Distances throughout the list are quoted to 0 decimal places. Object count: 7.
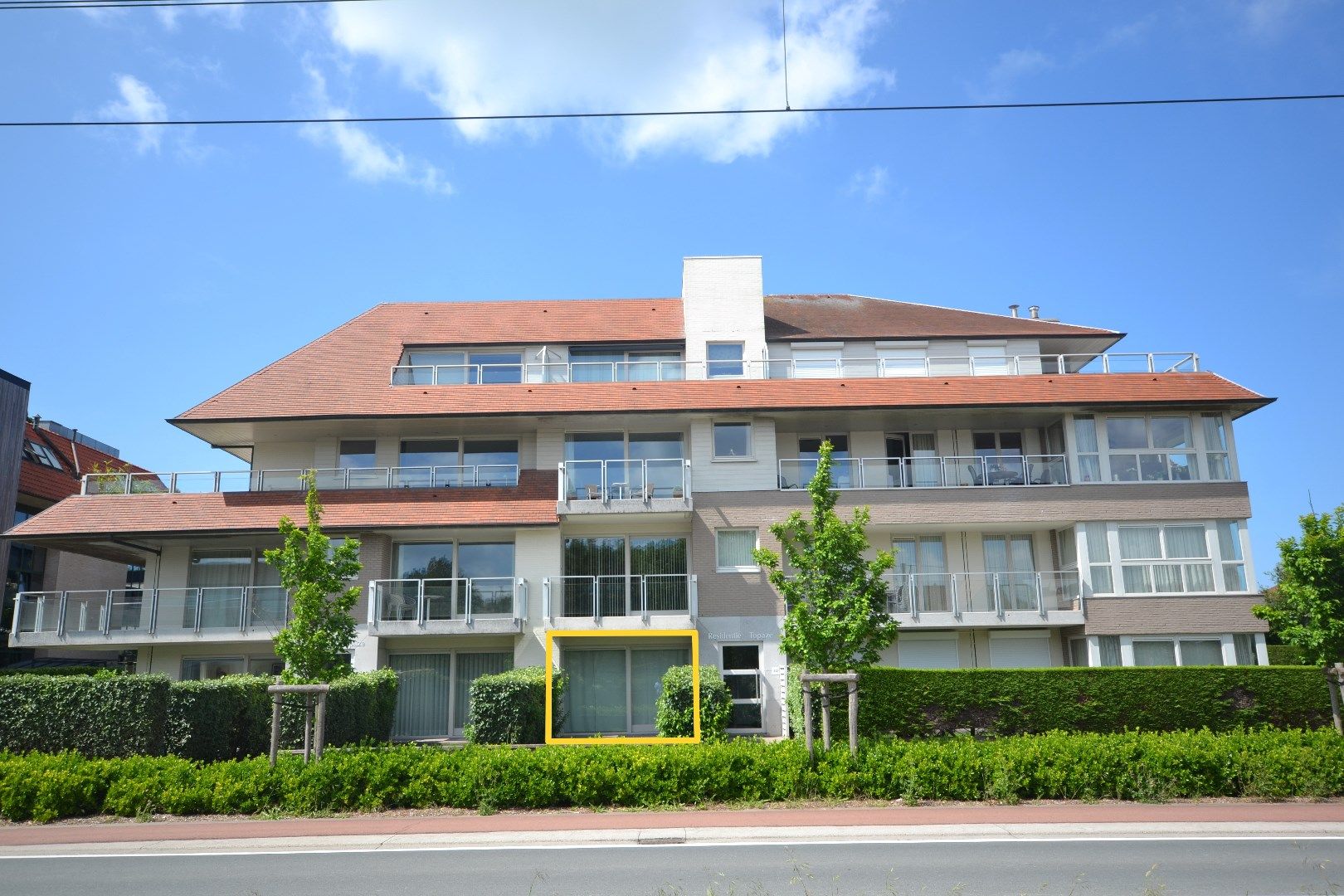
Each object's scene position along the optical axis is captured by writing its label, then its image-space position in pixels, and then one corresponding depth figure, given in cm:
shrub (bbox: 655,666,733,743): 2006
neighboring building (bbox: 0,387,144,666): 3145
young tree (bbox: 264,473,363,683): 1562
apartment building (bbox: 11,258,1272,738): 2411
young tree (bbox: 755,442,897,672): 1545
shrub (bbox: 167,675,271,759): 1673
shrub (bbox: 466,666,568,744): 2027
